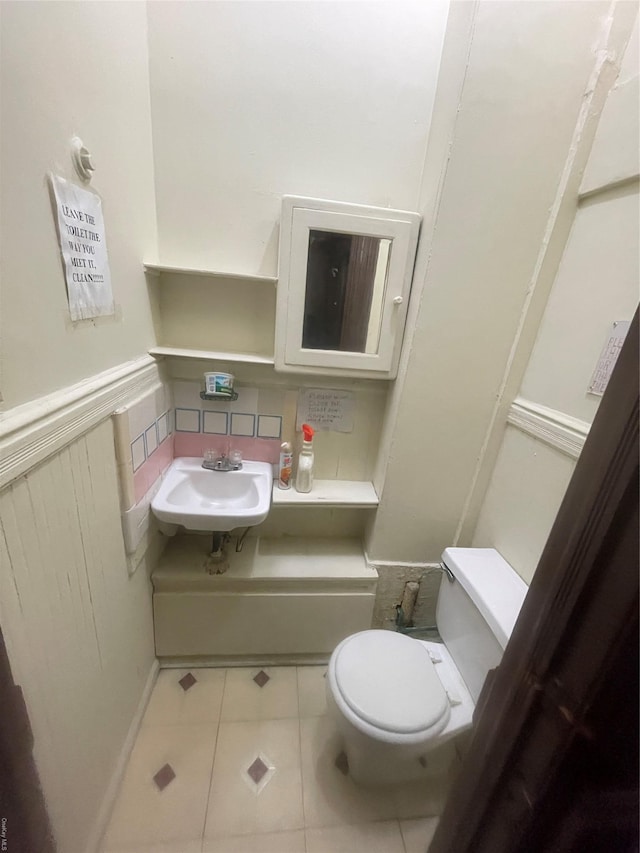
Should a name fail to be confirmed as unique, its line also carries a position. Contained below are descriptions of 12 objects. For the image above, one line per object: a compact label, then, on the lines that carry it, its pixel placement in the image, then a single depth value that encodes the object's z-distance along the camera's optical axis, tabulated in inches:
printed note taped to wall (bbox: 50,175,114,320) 27.8
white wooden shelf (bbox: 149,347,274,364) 47.7
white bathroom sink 51.1
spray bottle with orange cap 55.3
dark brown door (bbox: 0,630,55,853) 19.7
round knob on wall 28.5
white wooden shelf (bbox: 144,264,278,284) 44.4
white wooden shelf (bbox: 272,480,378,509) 54.4
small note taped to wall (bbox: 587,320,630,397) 33.9
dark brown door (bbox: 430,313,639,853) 11.3
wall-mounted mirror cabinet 44.5
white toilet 37.2
